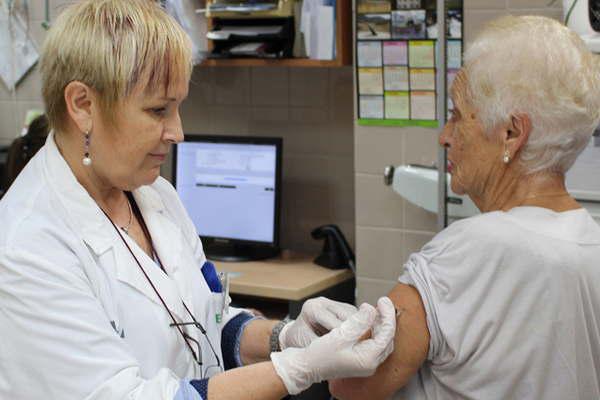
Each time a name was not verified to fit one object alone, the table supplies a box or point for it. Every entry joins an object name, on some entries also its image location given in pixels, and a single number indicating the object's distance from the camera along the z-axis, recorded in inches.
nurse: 56.7
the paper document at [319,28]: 126.0
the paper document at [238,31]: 129.3
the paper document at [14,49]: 159.8
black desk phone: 132.1
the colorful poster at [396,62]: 119.3
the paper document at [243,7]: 126.4
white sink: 108.4
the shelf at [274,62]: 127.9
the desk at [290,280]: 122.5
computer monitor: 134.1
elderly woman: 59.0
